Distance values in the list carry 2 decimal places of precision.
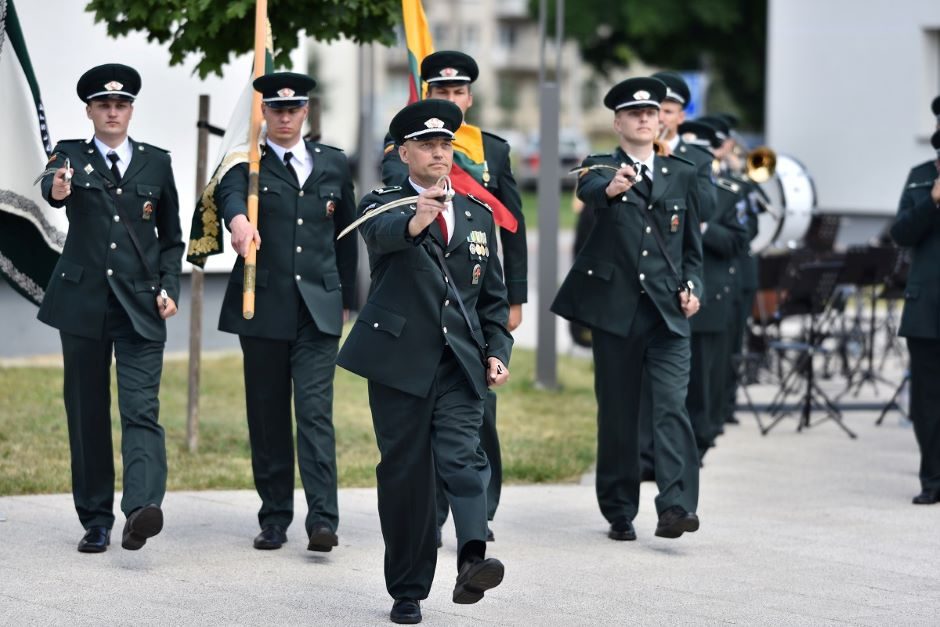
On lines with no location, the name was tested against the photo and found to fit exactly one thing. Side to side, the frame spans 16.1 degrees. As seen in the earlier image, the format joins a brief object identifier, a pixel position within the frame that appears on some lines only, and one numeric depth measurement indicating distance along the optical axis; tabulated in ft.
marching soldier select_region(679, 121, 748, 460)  67.61
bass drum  92.87
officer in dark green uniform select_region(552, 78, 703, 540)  53.02
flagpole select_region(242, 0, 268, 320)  50.18
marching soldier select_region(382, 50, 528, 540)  52.04
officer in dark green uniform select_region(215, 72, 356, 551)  51.16
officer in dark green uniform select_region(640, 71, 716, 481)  61.20
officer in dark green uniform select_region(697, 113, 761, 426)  74.41
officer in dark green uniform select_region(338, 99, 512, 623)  41.66
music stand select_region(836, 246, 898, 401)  90.37
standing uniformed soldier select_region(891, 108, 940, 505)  61.59
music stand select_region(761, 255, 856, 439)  81.46
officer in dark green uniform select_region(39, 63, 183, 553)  50.67
